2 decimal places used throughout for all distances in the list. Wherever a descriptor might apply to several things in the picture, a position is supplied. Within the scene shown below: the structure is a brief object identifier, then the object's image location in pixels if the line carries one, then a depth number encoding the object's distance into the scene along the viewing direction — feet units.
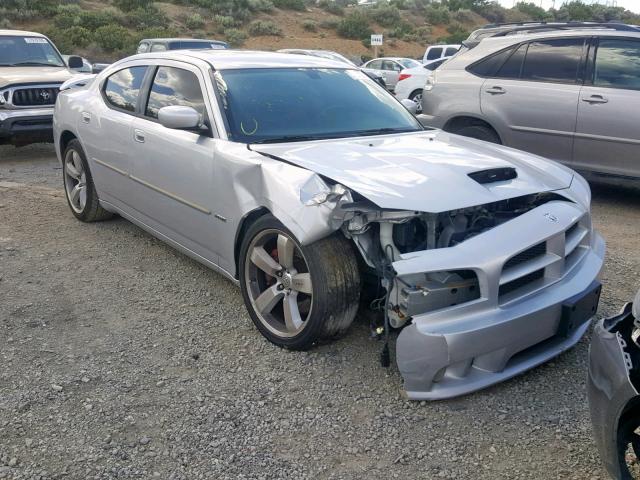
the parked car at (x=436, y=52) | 72.28
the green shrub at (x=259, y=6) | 145.28
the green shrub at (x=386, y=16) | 160.76
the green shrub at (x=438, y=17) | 167.02
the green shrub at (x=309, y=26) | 144.66
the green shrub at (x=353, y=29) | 146.41
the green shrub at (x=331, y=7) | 165.07
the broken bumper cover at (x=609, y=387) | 7.37
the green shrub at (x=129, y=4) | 128.87
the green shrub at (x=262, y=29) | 132.36
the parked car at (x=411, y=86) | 43.98
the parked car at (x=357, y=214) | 10.39
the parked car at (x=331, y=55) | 61.58
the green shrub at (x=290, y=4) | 156.06
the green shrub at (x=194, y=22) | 125.39
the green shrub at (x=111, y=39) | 104.42
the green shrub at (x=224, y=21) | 130.82
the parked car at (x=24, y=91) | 31.09
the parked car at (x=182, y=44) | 53.21
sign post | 79.47
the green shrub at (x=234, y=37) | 122.42
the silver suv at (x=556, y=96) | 21.59
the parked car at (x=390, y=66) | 68.21
